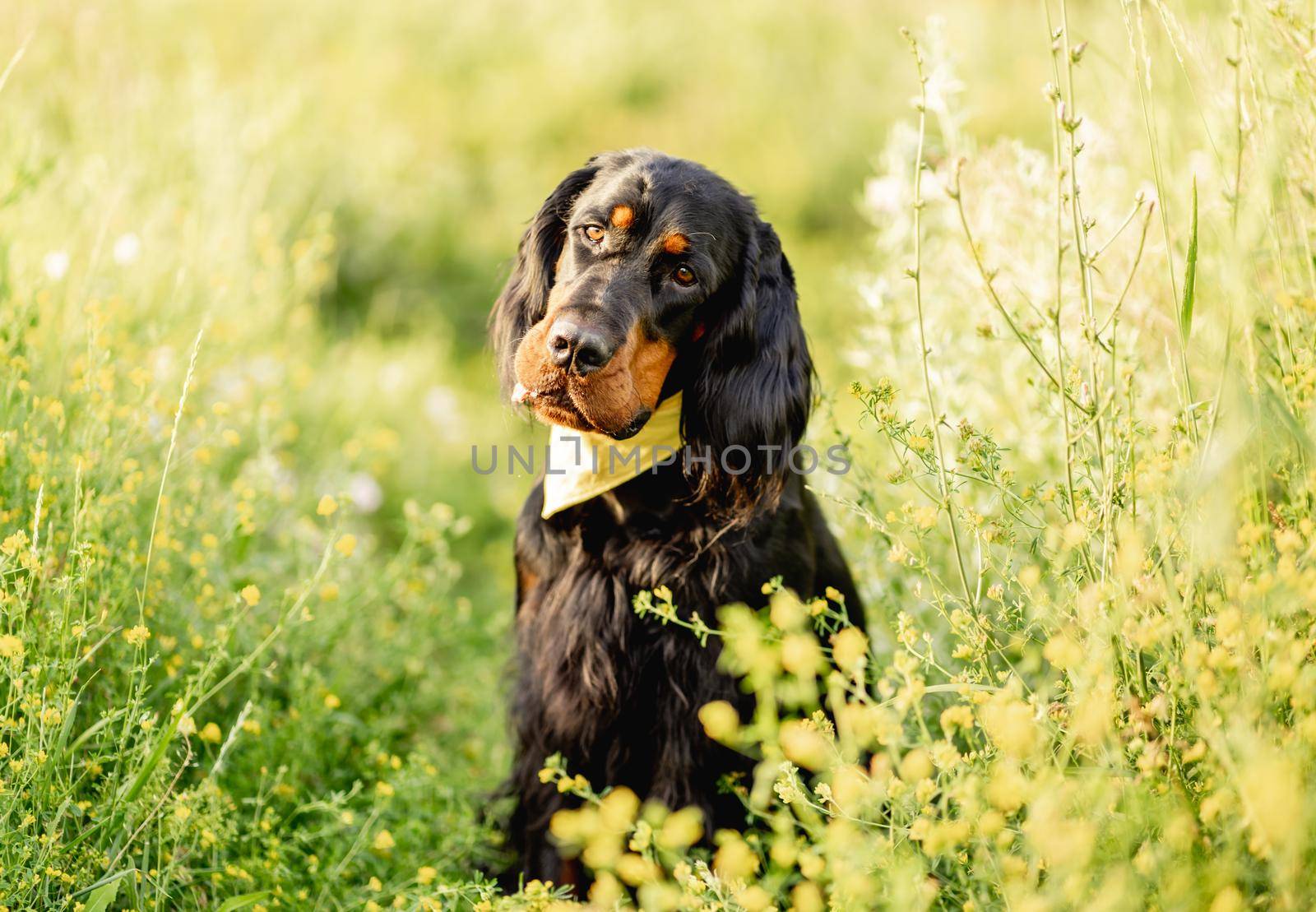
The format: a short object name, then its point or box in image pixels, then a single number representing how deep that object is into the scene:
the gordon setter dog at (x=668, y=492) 2.21
